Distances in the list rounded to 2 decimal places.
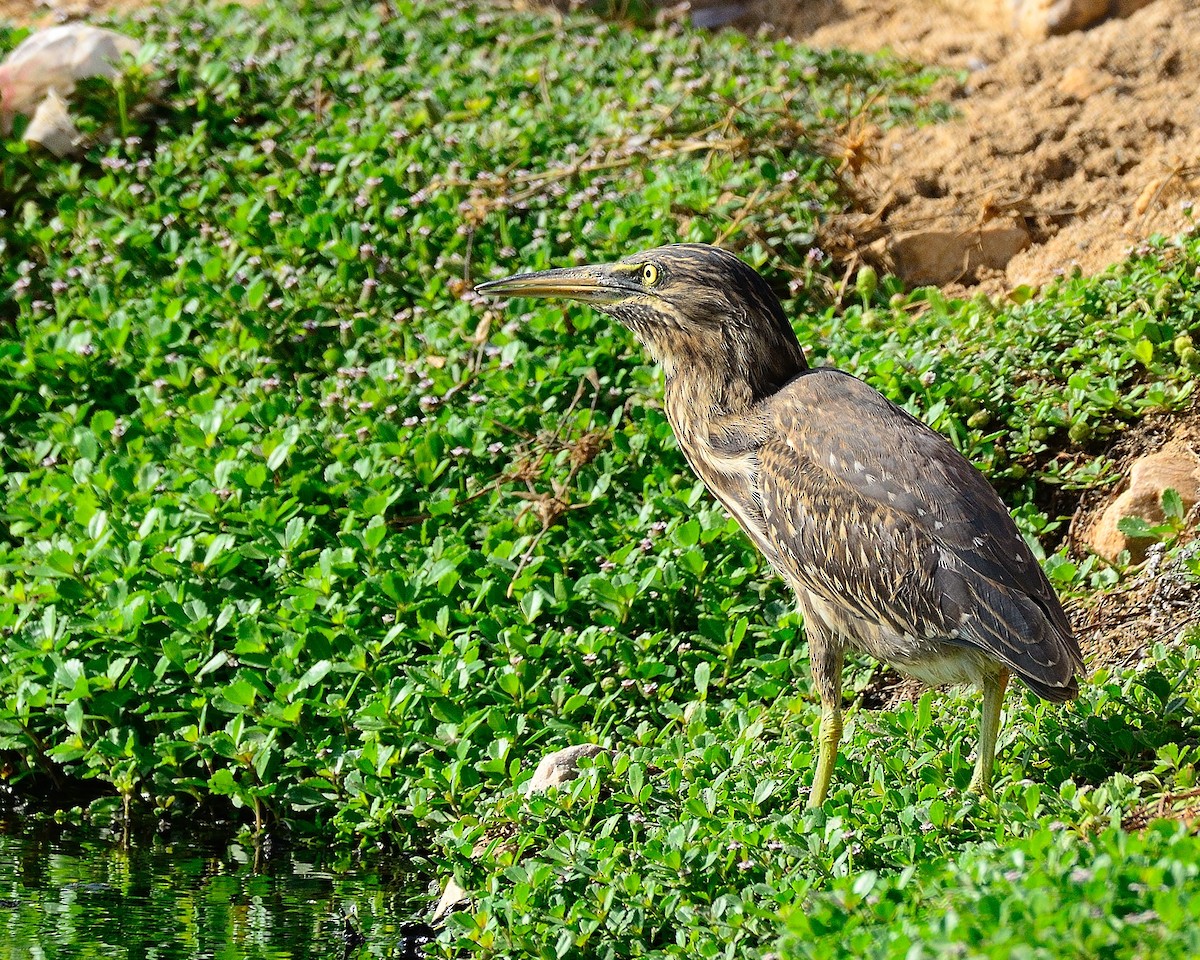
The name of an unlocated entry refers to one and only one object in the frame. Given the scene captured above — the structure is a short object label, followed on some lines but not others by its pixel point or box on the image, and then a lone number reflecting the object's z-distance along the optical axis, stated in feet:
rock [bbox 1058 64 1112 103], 52.75
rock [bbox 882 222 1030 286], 47.93
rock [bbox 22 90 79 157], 56.54
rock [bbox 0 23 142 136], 57.62
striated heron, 27.84
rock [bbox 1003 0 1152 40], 58.18
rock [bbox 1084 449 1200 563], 35.47
